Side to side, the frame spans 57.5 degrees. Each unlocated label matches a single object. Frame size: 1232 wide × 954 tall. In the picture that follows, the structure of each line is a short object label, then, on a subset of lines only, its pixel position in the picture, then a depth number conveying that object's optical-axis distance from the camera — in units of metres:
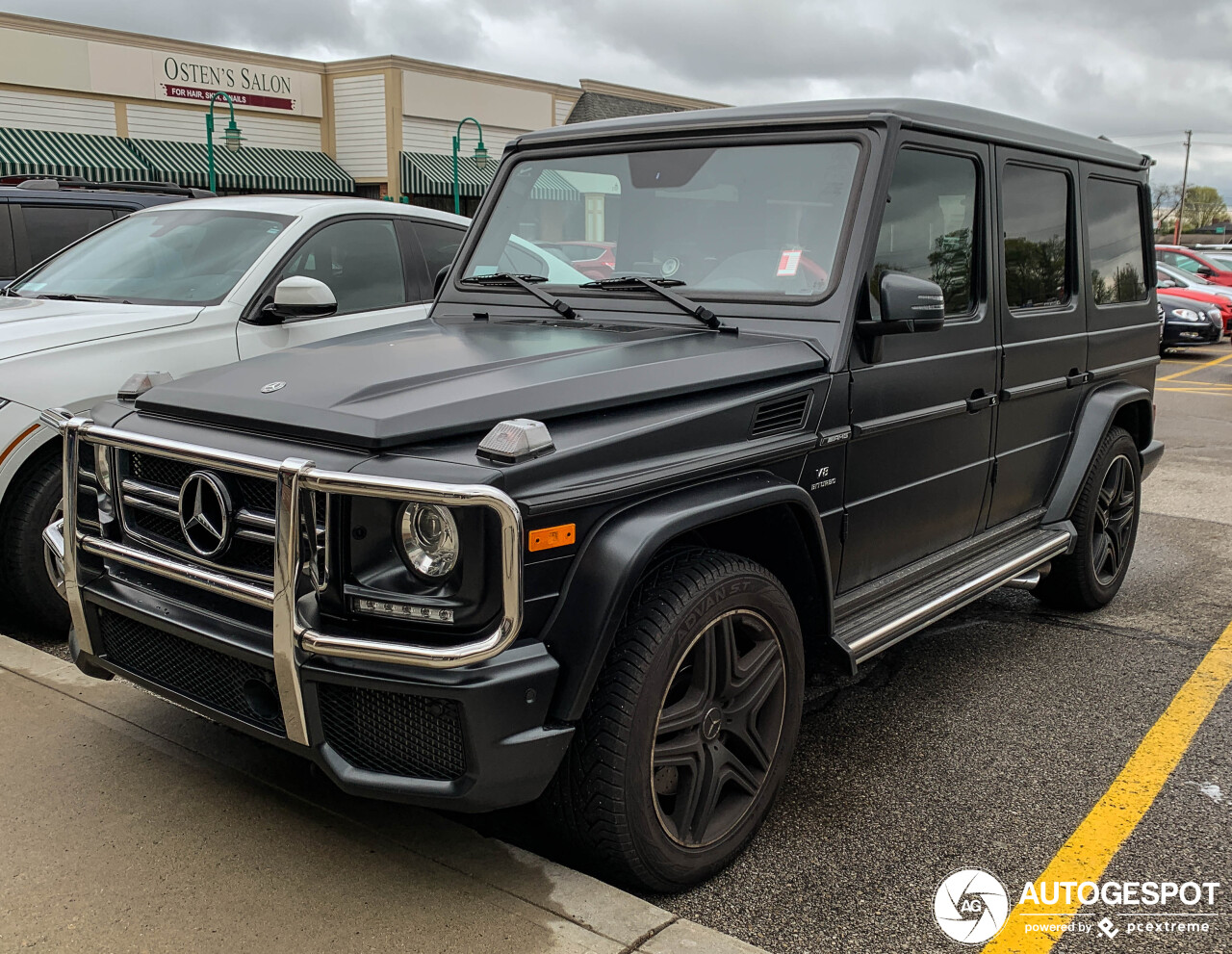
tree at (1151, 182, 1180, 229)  93.95
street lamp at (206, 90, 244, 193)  20.92
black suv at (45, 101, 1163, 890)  2.47
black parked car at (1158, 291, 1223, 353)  18.47
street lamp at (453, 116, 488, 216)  23.30
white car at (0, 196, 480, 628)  4.36
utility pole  62.53
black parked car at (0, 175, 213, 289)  7.25
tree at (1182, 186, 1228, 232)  118.93
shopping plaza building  23.22
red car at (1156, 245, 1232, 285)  22.62
